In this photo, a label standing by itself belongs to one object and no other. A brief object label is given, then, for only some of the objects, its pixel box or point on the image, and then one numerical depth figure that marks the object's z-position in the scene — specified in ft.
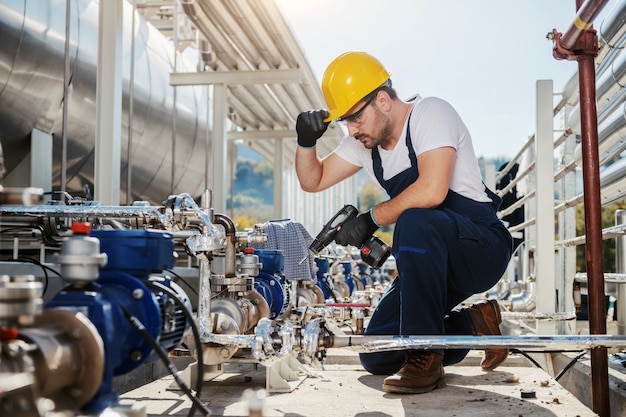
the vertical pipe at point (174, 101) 24.43
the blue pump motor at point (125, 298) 4.21
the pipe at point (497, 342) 6.17
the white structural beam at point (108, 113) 14.38
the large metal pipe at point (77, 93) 14.99
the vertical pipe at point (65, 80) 15.49
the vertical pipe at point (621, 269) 9.43
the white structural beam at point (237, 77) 24.62
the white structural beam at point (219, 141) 25.95
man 7.32
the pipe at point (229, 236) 7.31
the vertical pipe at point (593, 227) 6.85
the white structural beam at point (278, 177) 37.40
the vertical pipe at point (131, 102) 20.30
